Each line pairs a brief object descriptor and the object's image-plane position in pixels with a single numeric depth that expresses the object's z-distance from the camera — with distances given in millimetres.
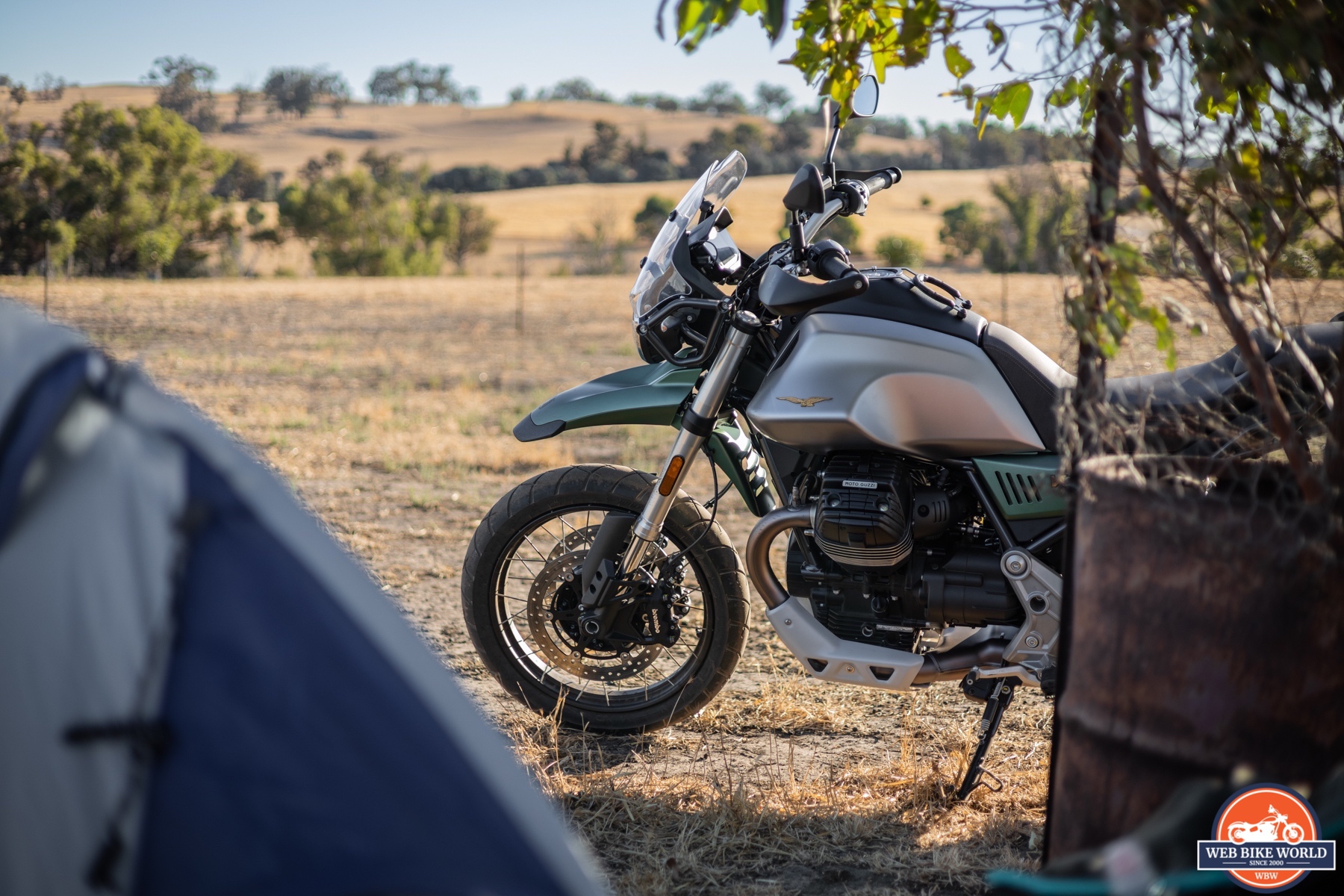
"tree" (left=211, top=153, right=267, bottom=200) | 54062
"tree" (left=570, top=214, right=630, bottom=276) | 39500
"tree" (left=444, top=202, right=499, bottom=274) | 46875
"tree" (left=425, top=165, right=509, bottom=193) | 72312
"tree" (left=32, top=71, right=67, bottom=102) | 48938
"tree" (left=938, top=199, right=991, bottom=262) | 45625
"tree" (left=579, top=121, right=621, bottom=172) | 79125
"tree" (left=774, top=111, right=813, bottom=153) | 83688
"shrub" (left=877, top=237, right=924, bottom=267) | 33500
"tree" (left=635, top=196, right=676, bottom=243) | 47194
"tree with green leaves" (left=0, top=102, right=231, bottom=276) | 30609
